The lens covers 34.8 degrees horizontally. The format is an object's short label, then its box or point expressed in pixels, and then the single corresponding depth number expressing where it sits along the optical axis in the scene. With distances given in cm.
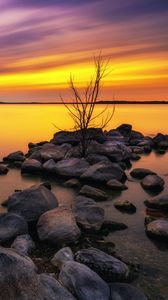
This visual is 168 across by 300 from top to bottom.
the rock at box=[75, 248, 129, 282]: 409
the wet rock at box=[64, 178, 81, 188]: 843
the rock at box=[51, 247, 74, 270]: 432
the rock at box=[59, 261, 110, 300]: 355
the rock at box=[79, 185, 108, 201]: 734
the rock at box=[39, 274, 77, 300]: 325
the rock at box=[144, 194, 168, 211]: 666
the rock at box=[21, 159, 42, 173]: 1003
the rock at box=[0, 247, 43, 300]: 278
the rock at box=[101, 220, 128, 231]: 574
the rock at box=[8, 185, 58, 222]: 577
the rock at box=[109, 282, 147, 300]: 367
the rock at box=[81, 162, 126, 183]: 867
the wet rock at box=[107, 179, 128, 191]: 825
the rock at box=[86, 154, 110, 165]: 1075
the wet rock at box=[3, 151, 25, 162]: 1192
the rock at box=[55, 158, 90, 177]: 923
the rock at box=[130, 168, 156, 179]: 962
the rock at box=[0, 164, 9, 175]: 999
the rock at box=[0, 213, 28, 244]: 502
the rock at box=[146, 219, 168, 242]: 527
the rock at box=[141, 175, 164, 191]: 837
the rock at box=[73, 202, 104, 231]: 563
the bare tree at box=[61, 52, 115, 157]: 1126
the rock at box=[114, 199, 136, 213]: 668
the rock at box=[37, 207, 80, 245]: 502
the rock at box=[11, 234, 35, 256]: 464
